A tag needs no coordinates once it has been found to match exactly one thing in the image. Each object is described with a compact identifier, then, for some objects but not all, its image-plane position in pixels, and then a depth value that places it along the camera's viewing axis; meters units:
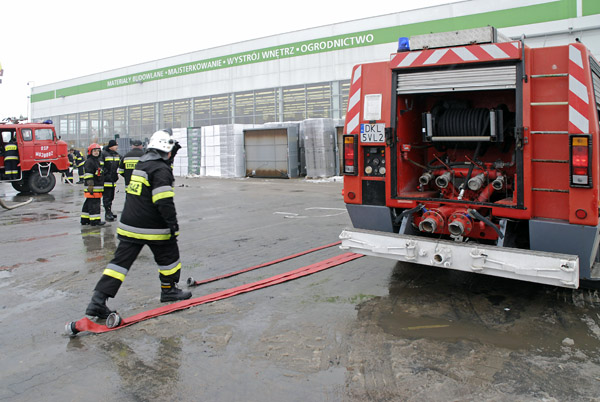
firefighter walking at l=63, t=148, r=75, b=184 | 20.80
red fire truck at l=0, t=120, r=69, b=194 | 16.86
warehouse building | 22.66
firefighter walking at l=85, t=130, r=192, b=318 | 4.27
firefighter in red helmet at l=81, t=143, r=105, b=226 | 9.48
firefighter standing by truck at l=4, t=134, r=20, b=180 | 16.50
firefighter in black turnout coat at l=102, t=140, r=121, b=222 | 9.84
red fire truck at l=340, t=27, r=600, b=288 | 3.82
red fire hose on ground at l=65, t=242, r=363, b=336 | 3.97
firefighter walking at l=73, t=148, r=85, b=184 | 24.06
